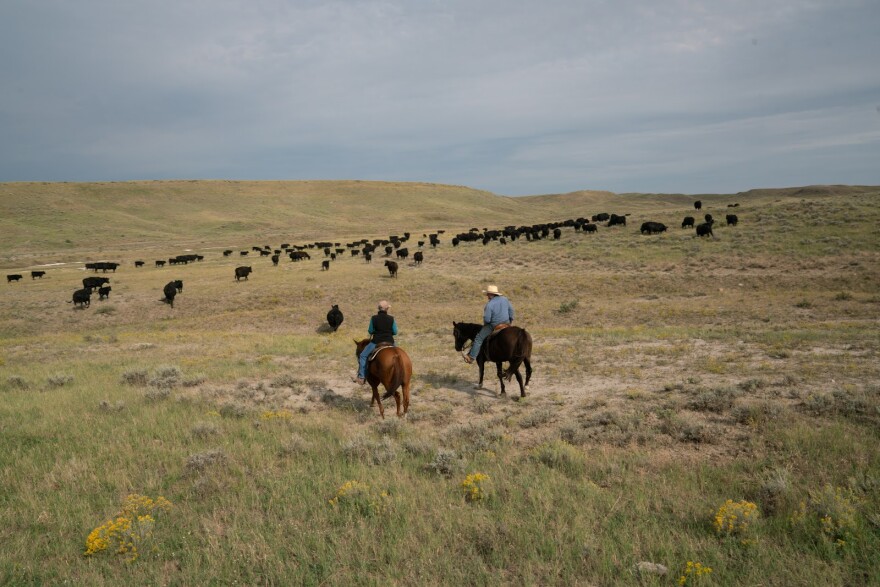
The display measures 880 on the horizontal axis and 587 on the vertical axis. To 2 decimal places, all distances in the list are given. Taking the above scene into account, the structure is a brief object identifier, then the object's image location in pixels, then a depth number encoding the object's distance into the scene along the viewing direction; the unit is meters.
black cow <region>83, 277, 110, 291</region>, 33.00
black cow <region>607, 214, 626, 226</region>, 47.47
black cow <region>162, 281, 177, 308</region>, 27.34
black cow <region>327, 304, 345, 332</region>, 21.40
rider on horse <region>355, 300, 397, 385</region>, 9.30
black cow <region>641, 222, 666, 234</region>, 41.28
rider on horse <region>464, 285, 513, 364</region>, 10.53
